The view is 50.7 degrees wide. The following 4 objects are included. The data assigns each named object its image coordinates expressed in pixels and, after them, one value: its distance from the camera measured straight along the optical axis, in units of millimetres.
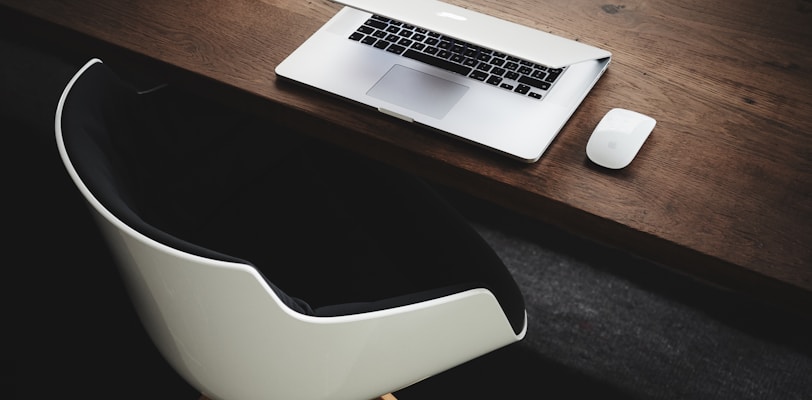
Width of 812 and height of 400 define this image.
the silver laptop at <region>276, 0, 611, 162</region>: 1068
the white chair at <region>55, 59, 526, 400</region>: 867
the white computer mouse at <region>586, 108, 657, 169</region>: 1024
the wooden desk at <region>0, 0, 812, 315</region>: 981
